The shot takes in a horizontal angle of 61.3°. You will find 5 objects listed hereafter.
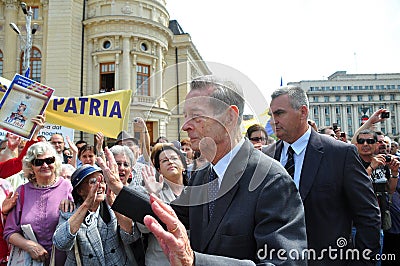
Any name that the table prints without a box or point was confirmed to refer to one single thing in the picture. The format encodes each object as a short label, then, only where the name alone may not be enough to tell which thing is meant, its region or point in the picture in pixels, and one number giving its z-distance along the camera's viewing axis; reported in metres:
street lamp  14.87
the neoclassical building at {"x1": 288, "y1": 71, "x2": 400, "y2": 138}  100.88
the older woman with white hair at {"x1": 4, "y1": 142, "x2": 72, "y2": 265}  3.39
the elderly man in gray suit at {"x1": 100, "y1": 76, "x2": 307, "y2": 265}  1.45
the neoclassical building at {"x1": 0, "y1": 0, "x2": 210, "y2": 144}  24.12
